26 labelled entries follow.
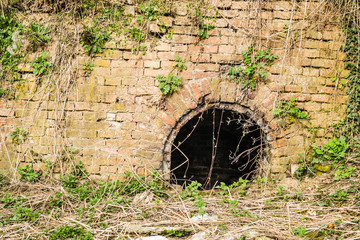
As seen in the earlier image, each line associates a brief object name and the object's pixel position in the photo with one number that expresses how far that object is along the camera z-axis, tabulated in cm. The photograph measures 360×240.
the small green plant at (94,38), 312
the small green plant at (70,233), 222
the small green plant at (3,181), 309
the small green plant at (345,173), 296
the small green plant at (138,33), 313
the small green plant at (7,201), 272
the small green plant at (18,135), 317
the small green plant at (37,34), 315
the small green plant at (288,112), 320
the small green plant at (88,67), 315
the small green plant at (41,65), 314
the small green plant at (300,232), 222
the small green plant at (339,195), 265
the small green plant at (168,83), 310
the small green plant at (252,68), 315
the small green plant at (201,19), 310
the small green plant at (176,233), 234
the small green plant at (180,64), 311
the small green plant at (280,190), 295
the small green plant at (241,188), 302
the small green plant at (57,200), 273
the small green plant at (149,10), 309
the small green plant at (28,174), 312
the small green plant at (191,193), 289
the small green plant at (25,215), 250
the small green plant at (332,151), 318
